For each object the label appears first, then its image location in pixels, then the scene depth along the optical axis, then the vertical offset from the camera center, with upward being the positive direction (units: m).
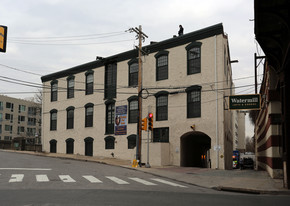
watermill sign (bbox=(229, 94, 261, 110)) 22.00 +2.45
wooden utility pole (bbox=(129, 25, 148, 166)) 25.50 +2.86
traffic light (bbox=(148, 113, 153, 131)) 24.84 +1.21
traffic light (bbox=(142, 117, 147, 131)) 24.62 +0.98
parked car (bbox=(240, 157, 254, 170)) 44.34 -3.28
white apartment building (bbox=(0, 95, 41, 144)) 77.44 +4.27
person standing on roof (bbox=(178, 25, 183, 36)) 31.23 +9.96
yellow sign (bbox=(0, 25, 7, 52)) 13.60 +4.07
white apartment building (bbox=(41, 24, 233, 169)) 26.98 +3.27
